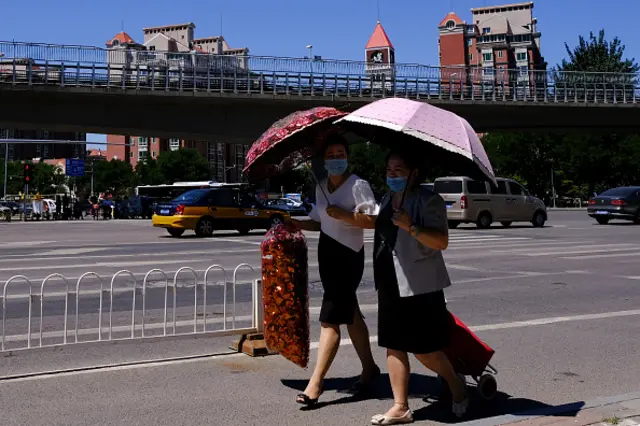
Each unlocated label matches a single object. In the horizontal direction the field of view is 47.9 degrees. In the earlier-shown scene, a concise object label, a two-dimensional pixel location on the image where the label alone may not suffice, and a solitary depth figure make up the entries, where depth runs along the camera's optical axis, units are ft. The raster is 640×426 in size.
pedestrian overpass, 113.60
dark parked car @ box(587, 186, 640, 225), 94.43
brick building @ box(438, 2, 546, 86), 473.79
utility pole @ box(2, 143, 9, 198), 295.28
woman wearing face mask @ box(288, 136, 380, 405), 15.81
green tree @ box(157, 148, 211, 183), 300.20
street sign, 229.86
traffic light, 155.36
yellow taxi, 76.28
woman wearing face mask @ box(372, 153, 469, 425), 14.34
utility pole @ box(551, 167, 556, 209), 229.25
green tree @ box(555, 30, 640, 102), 141.69
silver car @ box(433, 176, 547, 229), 85.05
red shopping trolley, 15.85
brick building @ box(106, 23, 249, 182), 439.63
